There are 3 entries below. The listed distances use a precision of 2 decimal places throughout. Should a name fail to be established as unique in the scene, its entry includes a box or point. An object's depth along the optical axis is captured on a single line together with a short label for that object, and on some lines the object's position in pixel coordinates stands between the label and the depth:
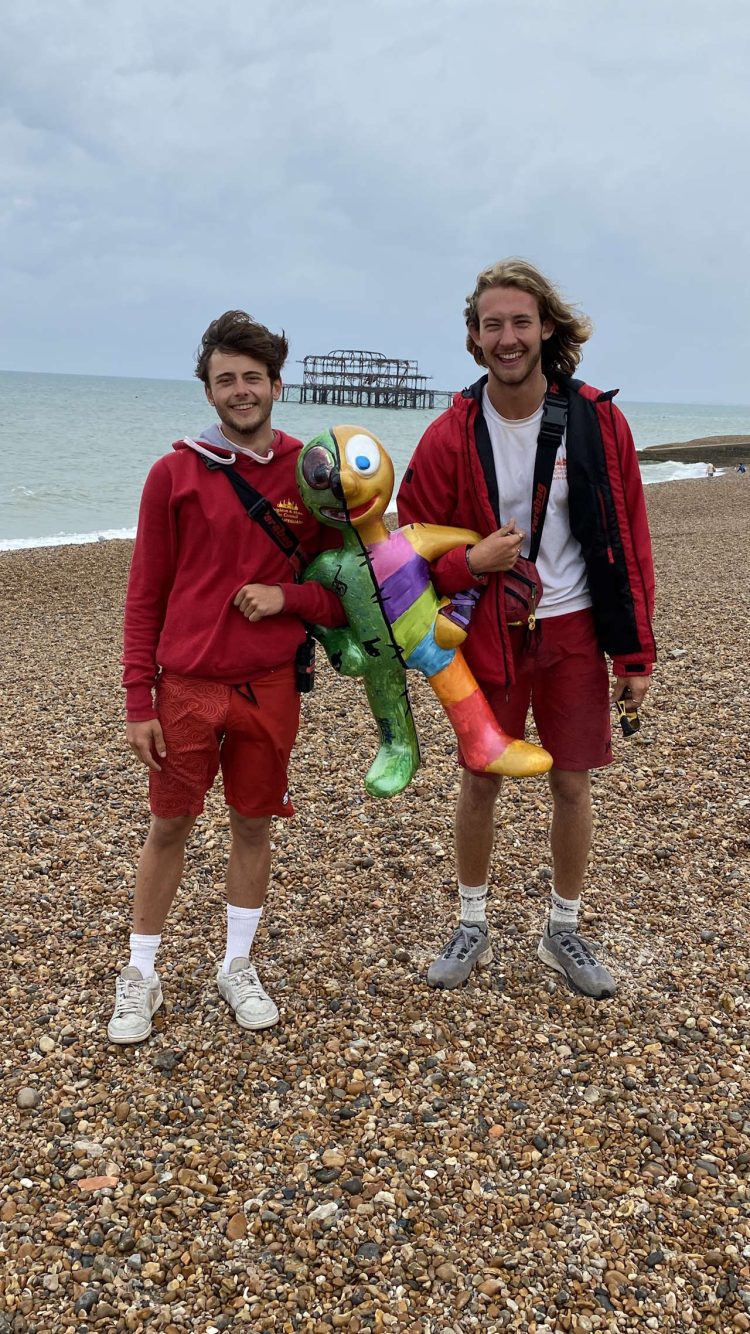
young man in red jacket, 3.03
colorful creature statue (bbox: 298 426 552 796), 2.89
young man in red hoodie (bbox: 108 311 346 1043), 2.94
